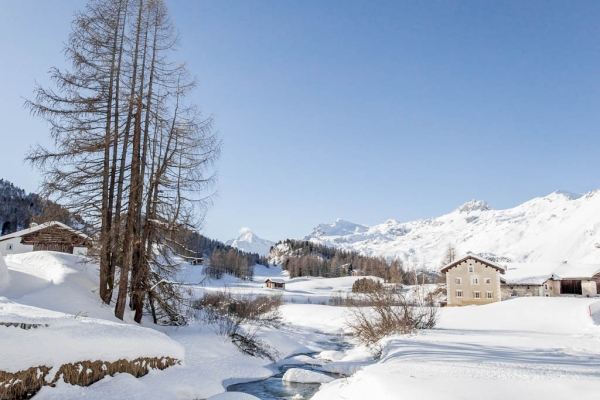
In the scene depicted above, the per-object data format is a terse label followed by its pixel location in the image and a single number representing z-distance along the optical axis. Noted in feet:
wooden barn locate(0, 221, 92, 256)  112.27
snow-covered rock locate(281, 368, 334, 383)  52.39
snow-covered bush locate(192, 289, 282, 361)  66.69
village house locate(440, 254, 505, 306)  156.76
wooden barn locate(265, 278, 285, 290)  306.78
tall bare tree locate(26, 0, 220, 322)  51.47
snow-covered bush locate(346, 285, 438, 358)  71.61
